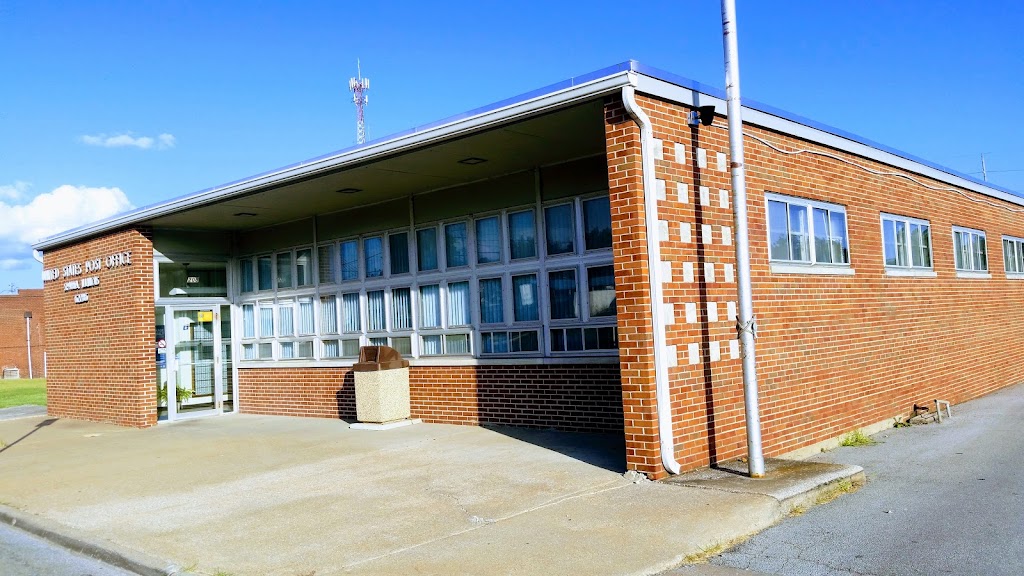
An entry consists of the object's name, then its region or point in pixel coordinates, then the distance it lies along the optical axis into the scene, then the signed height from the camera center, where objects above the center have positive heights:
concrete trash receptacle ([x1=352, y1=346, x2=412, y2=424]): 12.85 -0.75
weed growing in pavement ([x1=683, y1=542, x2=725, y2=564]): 5.91 -1.68
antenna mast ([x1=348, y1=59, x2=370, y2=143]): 43.94 +13.24
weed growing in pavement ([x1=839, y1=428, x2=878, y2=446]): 10.85 -1.66
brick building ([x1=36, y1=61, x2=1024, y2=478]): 8.52 +0.75
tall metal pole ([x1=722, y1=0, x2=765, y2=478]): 7.88 +0.54
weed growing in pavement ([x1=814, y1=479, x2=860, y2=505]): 7.59 -1.66
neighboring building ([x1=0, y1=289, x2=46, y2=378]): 61.75 +1.77
